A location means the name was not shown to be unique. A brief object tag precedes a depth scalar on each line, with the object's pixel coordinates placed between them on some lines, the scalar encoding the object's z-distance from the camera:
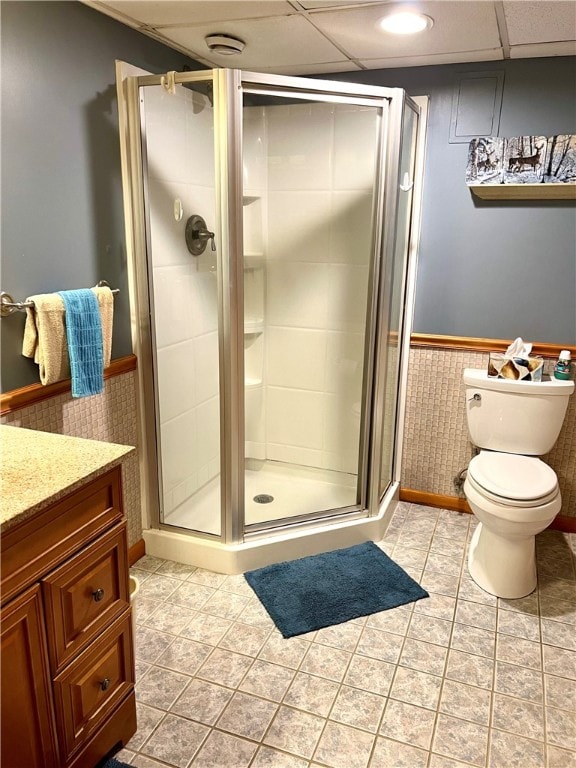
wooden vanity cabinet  1.16
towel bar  1.61
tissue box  2.48
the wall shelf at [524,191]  2.39
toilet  2.15
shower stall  2.08
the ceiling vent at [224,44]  2.12
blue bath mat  2.12
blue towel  1.77
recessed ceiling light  1.86
